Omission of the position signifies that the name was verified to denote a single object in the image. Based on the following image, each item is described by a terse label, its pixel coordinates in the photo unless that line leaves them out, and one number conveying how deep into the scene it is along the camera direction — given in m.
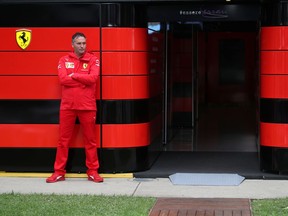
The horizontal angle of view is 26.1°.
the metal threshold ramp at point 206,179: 8.38
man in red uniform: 8.25
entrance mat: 8.80
